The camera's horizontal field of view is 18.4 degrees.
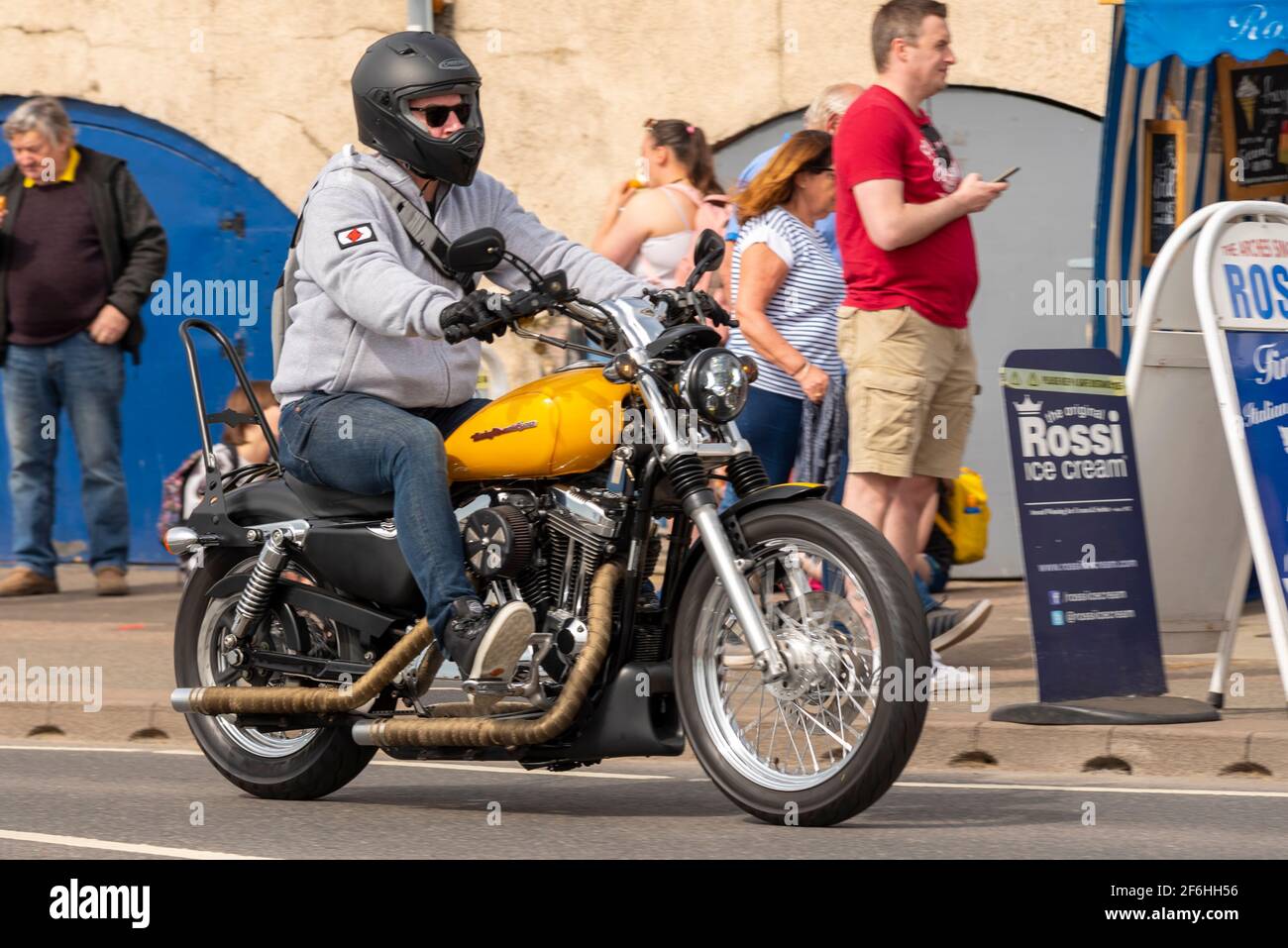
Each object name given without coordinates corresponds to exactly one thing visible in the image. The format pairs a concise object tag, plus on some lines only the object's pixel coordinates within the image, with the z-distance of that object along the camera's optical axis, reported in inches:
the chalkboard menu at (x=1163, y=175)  652.0
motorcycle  374.2
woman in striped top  584.1
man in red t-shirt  518.6
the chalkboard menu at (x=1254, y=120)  666.8
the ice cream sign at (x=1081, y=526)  505.1
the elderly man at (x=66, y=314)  782.6
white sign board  502.5
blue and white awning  586.7
